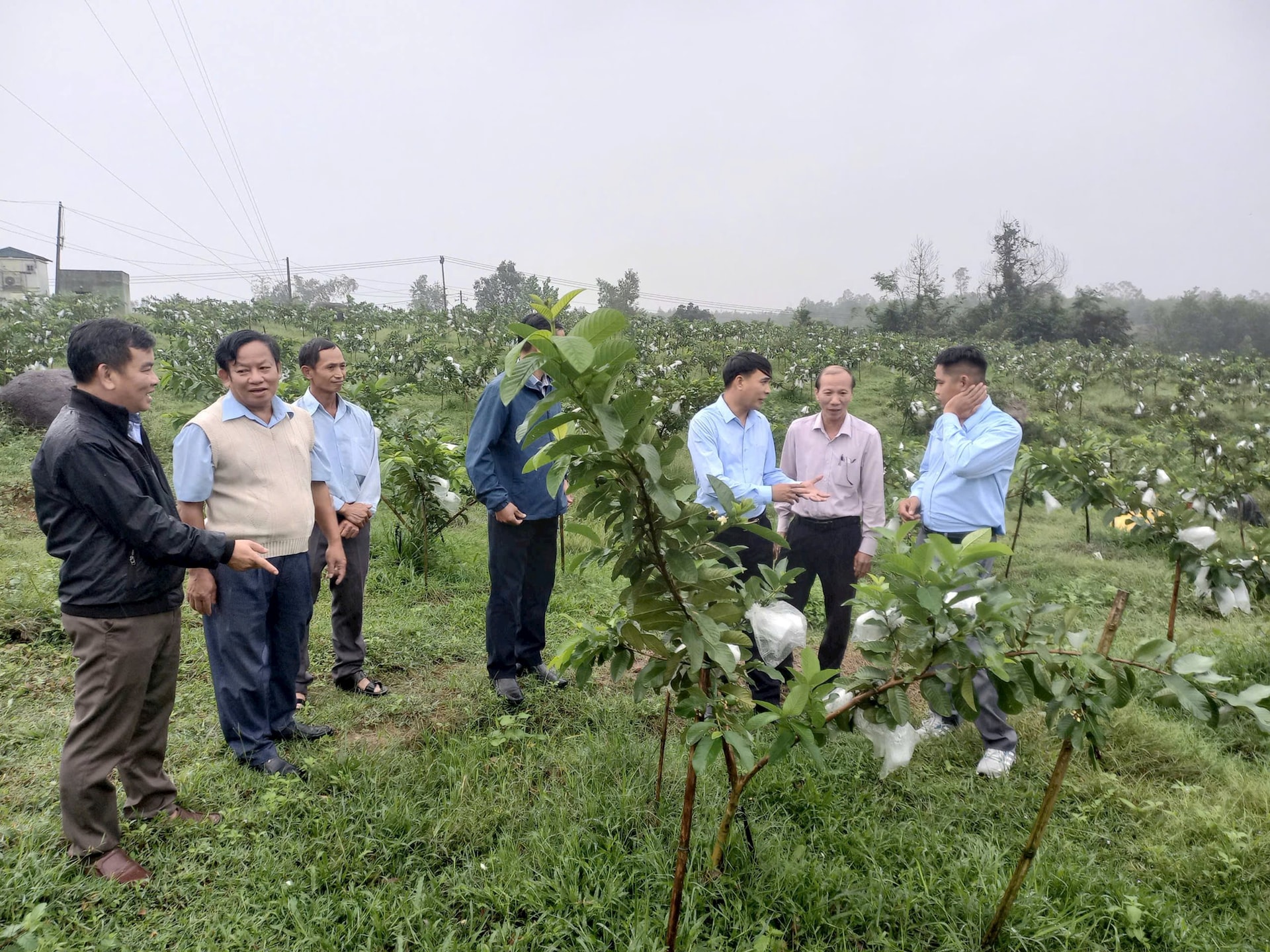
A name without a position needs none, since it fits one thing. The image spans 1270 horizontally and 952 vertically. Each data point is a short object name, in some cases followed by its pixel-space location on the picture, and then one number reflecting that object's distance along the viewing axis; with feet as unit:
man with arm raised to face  8.62
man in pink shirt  9.82
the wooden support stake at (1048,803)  4.69
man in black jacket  5.90
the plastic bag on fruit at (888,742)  5.07
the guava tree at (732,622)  3.70
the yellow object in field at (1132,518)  11.29
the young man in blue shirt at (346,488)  9.57
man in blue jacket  9.11
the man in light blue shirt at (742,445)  9.15
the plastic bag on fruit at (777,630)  5.57
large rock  26.09
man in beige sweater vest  7.26
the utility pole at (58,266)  103.76
